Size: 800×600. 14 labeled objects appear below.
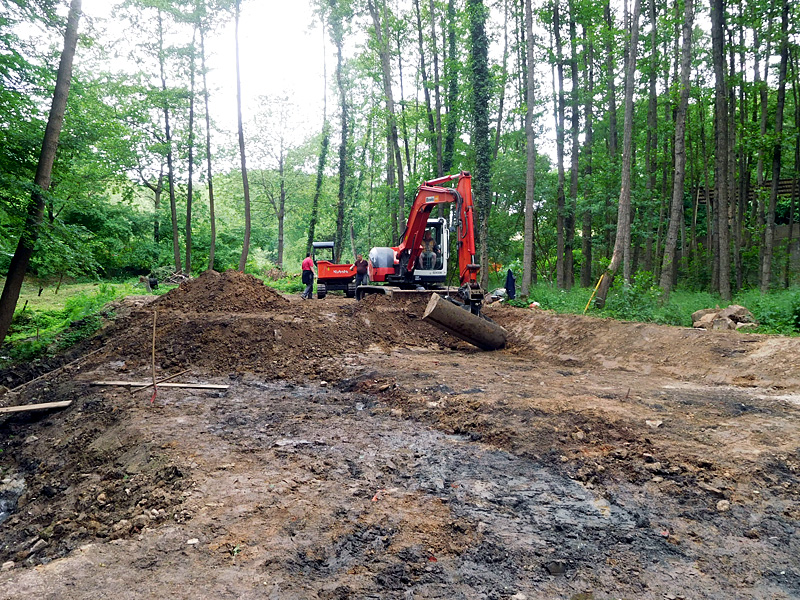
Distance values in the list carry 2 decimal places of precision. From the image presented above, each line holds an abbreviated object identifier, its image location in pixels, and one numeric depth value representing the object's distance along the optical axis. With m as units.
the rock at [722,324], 11.58
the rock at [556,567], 3.46
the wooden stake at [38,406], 7.38
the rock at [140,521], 4.07
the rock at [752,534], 3.89
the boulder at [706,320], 11.95
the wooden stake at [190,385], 8.48
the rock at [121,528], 4.02
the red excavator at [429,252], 12.95
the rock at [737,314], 11.81
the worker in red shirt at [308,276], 21.70
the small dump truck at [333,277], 20.72
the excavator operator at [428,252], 15.73
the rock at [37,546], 4.14
